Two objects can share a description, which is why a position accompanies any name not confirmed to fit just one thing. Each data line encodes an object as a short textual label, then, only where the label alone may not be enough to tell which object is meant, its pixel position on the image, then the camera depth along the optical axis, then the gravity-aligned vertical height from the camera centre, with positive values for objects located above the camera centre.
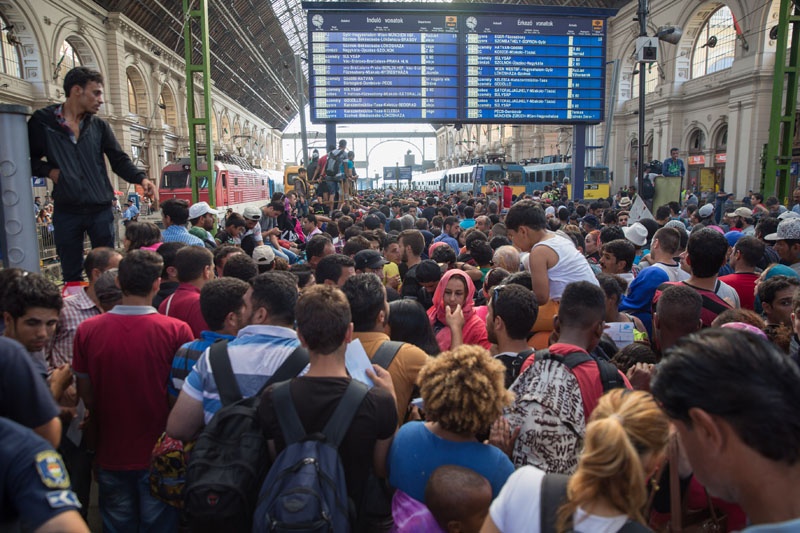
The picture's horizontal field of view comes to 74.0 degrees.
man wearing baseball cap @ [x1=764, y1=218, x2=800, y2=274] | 4.69 -0.49
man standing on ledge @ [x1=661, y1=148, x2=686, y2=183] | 12.36 +0.50
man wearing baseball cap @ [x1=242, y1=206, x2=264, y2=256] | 6.65 -0.54
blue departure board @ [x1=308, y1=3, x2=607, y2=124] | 13.84 +3.27
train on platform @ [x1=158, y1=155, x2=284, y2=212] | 20.75 +0.28
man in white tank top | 3.75 -0.56
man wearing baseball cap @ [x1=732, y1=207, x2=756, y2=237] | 7.98 -0.49
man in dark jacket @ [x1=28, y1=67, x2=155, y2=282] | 3.45 +0.18
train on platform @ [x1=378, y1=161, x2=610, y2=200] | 22.38 +0.58
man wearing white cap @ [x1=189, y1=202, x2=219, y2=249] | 6.29 -0.38
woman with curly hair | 1.93 -0.87
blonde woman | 1.31 -0.72
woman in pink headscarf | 3.51 -0.85
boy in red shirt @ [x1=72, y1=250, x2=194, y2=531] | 2.60 -0.97
